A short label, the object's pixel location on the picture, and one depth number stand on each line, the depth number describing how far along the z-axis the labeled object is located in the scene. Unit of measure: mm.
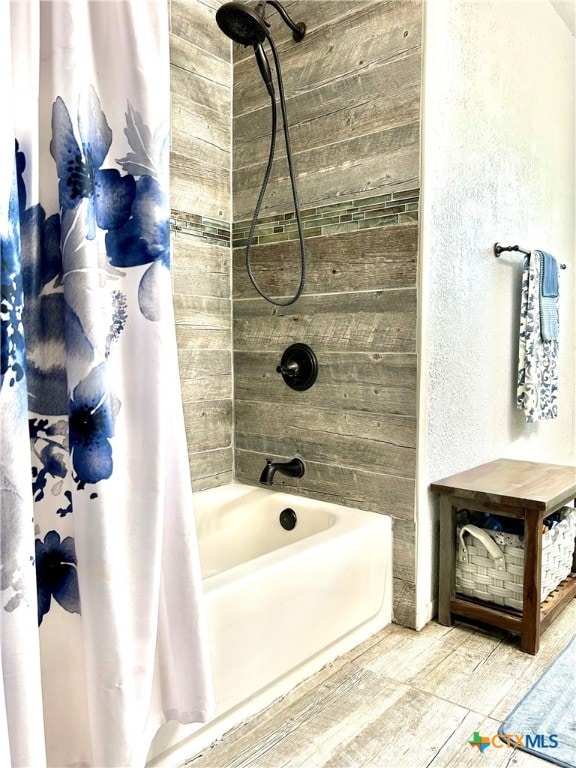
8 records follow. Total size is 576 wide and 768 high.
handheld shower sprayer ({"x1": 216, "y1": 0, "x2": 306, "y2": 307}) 1774
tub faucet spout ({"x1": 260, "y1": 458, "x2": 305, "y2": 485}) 2104
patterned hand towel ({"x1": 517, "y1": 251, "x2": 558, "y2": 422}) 2451
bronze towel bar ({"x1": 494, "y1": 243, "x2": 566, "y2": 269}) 2312
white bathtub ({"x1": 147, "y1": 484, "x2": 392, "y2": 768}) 1362
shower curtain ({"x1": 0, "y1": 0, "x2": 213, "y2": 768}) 899
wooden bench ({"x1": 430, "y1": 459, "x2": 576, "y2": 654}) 1748
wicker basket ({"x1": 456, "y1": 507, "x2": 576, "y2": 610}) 1819
